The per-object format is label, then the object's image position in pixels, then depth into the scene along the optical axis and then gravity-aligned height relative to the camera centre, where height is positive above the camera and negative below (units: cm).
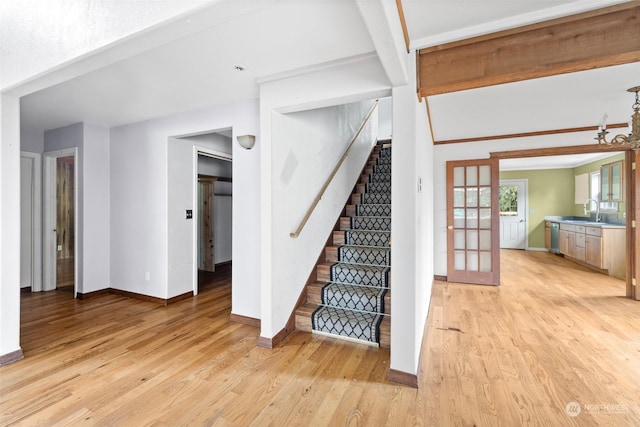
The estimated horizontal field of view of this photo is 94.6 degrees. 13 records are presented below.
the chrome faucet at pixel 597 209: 638 +7
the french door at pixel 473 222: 466 -17
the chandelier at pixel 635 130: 299 +85
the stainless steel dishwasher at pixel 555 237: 718 -62
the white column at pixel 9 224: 231 -11
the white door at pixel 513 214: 804 -5
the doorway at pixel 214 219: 563 -17
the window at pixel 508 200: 816 +34
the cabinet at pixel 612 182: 548 +60
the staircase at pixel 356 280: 279 -77
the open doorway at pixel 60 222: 435 -19
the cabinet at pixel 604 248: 517 -66
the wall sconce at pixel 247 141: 303 +73
